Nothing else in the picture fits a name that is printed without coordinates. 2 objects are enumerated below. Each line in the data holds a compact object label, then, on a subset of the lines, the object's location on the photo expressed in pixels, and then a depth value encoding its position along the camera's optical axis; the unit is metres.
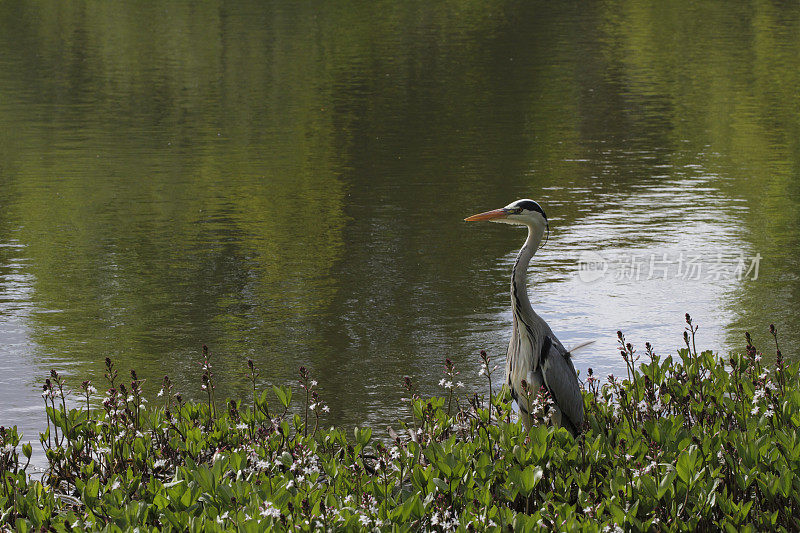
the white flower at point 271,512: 9.87
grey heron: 13.48
